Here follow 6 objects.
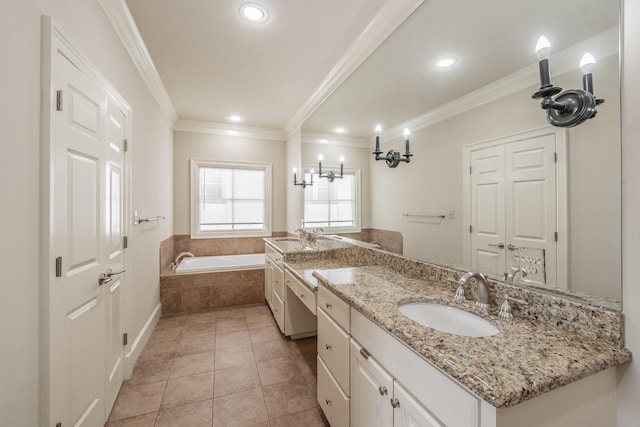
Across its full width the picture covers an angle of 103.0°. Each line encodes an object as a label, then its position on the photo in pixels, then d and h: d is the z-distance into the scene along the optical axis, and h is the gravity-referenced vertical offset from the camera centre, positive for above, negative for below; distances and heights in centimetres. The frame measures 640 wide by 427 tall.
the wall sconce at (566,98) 84 +40
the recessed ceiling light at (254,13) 171 +140
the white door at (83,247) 112 -17
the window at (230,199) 412 +26
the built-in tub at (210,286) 324 -96
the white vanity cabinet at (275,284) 266 -83
